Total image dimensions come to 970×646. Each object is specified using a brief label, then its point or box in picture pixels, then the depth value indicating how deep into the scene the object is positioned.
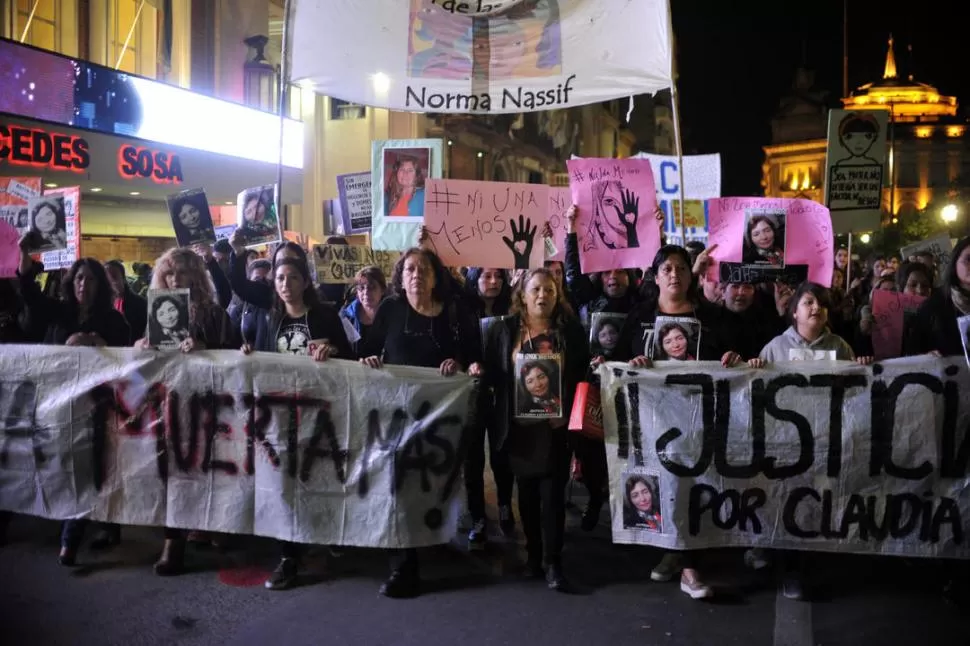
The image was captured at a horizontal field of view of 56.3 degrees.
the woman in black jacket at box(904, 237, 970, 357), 5.18
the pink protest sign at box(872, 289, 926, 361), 6.18
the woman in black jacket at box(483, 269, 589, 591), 5.18
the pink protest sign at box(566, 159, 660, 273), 5.92
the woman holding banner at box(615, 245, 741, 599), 5.21
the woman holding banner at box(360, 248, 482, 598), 5.37
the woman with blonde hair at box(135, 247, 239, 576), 5.41
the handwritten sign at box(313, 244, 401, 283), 7.67
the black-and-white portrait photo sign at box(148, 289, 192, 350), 5.28
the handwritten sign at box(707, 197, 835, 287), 5.98
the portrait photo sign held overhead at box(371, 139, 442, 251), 6.75
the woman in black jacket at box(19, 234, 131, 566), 5.87
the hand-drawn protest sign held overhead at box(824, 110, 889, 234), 7.45
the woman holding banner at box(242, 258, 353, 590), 5.39
